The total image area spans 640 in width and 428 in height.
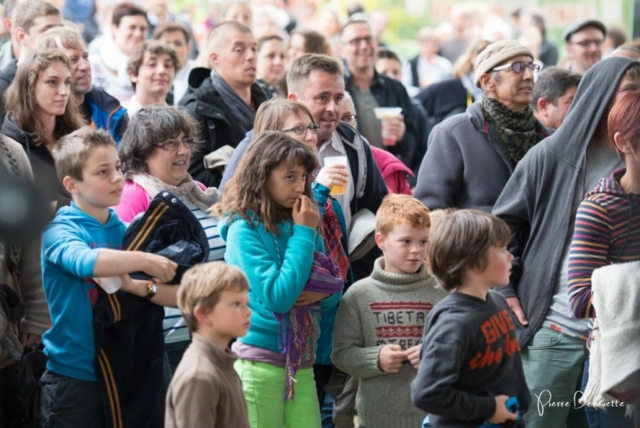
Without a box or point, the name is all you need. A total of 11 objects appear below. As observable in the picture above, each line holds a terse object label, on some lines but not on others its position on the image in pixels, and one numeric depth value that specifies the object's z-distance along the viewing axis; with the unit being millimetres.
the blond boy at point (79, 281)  7547
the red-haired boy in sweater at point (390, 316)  8172
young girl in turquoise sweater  7820
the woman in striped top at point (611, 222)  7738
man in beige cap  9687
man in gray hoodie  8516
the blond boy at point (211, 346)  6277
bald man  11141
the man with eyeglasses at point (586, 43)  17094
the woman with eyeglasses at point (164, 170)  8656
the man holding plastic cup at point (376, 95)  14648
